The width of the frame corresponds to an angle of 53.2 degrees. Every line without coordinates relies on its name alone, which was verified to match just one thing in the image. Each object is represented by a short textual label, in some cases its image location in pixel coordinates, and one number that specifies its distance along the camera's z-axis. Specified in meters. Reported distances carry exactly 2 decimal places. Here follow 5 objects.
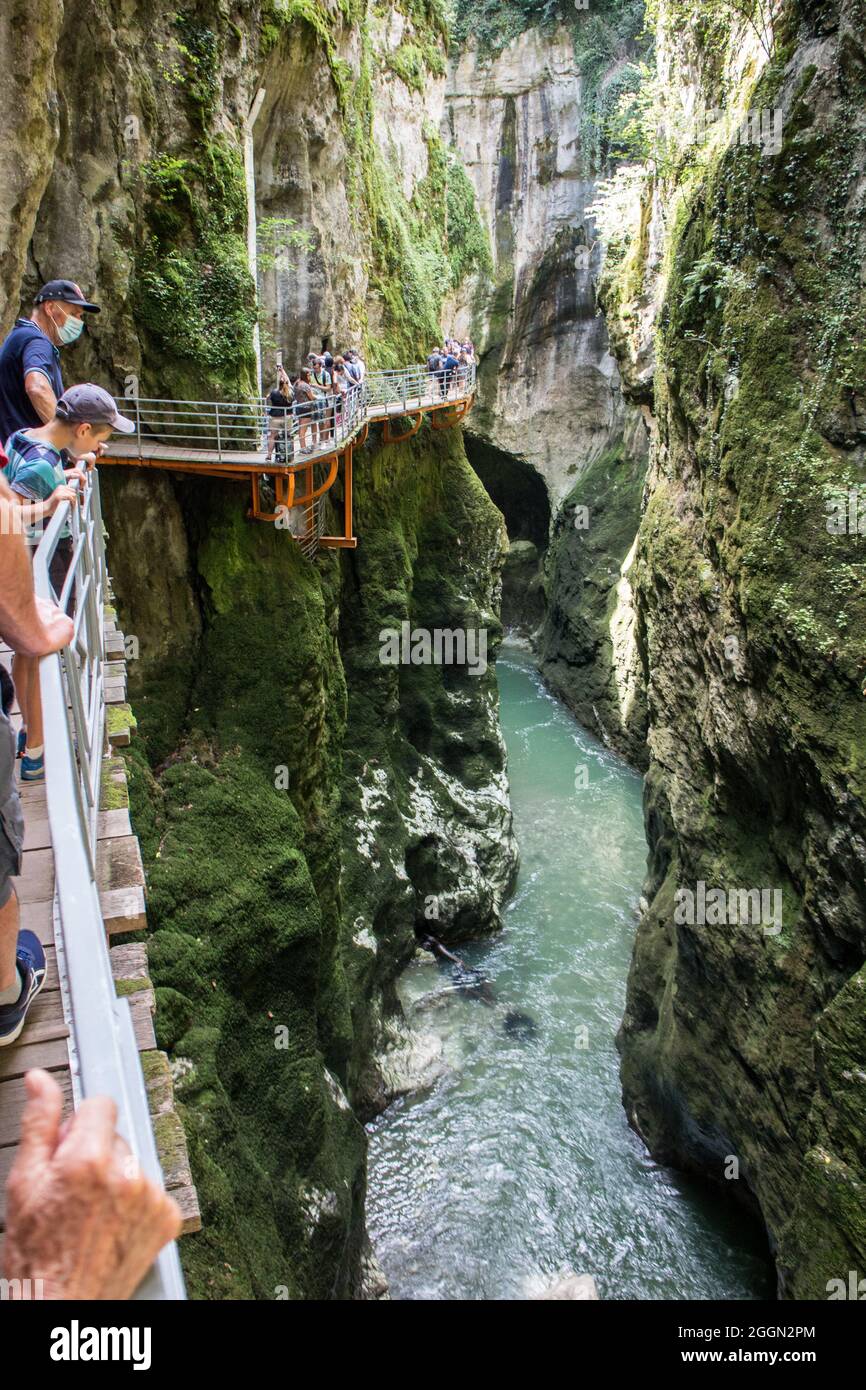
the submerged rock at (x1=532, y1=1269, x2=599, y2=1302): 10.39
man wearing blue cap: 4.77
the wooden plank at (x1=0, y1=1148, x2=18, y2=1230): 2.28
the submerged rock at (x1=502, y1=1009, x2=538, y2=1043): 15.85
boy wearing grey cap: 4.03
